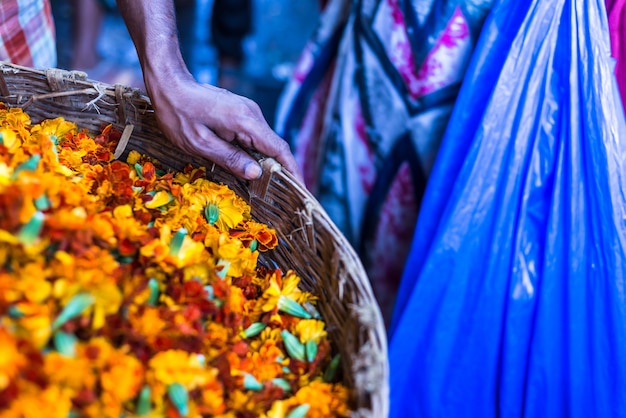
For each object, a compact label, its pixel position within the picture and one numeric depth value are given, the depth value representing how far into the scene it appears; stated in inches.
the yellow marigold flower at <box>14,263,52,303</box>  20.9
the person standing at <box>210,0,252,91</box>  97.0
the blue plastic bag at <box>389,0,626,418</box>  37.4
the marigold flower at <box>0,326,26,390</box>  19.2
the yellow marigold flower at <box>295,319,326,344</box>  27.2
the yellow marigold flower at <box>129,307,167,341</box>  22.5
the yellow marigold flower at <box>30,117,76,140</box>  33.9
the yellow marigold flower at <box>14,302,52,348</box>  20.3
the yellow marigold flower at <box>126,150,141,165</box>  35.7
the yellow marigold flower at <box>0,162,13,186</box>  24.1
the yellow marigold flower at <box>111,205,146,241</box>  25.9
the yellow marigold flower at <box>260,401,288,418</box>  23.6
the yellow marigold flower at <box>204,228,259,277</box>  28.7
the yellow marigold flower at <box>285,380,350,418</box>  24.1
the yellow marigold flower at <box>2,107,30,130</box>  33.1
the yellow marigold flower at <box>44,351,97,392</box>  19.8
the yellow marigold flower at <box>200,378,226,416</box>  22.0
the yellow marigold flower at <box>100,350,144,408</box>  20.3
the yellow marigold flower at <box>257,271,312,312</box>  27.9
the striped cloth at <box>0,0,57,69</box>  42.6
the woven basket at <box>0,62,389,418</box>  23.5
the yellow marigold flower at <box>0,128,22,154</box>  28.4
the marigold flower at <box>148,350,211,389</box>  21.4
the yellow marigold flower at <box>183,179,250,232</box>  31.4
